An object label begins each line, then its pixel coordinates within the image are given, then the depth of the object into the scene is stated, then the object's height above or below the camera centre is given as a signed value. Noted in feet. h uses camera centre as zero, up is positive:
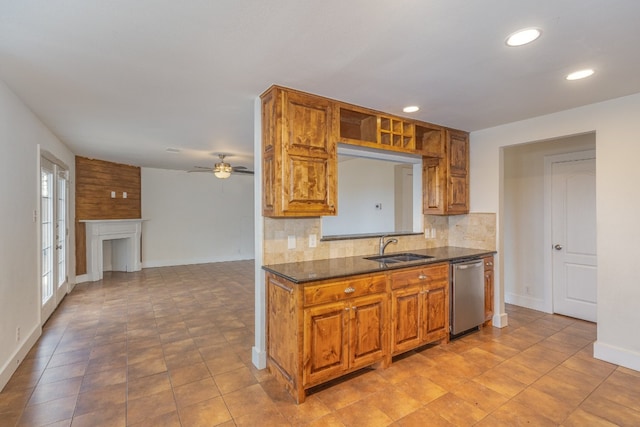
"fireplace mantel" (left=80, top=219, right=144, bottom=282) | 20.18 -1.66
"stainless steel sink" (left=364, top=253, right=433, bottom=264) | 10.85 -1.67
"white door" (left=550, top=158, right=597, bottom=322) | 12.44 -1.17
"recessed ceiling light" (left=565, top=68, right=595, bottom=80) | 7.59 +3.41
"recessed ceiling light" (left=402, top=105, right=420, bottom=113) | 10.08 +3.41
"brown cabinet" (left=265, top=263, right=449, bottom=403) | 7.47 -3.00
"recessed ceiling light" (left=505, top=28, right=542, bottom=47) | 5.90 +3.42
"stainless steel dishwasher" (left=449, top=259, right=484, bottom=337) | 10.61 -2.98
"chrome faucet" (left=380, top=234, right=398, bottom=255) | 11.14 -1.16
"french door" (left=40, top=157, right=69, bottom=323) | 13.10 -0.97
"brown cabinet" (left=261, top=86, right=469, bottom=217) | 8.38 +2.12
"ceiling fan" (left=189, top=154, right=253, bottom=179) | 18.62 +2.66
